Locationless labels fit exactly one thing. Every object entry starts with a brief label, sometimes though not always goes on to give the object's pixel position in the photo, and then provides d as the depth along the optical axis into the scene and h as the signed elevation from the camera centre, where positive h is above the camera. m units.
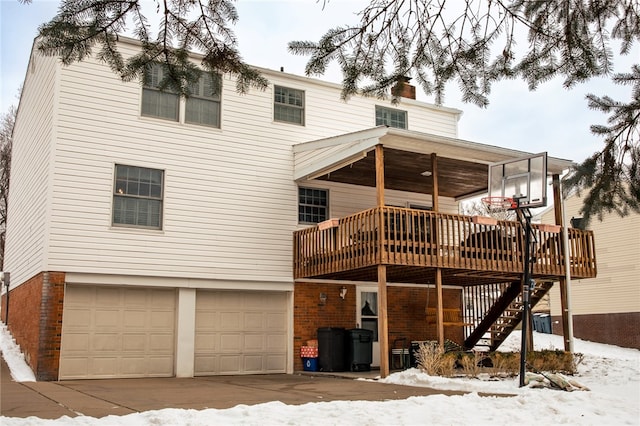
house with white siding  14.45 +1.81
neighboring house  25.55 +0.91
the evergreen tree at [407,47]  6.26 +2.77
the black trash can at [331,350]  16.23 -0.94
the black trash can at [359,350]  16.14 -0.93
